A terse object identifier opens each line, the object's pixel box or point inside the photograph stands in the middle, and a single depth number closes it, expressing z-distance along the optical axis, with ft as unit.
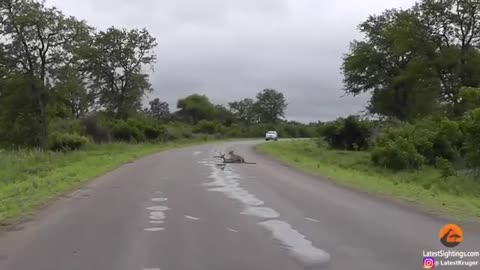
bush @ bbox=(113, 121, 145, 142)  226.17
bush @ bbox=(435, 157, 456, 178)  88.28
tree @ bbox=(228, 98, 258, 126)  506.07
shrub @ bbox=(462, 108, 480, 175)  95.55
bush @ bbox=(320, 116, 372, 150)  181.37
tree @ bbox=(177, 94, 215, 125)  488.44
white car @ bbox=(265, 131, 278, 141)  306.55
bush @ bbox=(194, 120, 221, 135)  385.83
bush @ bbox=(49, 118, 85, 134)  198.24
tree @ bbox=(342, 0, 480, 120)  173.88
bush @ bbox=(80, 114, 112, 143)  216.13
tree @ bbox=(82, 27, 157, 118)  239.50
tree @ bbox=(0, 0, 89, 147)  161.38
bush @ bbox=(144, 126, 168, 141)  246.06
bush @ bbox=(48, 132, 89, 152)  175.22
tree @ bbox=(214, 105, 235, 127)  475.72
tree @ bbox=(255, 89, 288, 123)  513.45
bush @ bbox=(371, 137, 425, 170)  111.34
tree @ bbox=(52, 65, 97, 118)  169.07
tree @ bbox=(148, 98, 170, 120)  529.04
